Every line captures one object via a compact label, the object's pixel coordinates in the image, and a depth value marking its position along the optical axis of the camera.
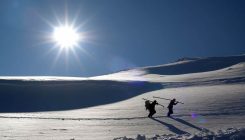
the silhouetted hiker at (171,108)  27.25
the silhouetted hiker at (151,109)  27.28
